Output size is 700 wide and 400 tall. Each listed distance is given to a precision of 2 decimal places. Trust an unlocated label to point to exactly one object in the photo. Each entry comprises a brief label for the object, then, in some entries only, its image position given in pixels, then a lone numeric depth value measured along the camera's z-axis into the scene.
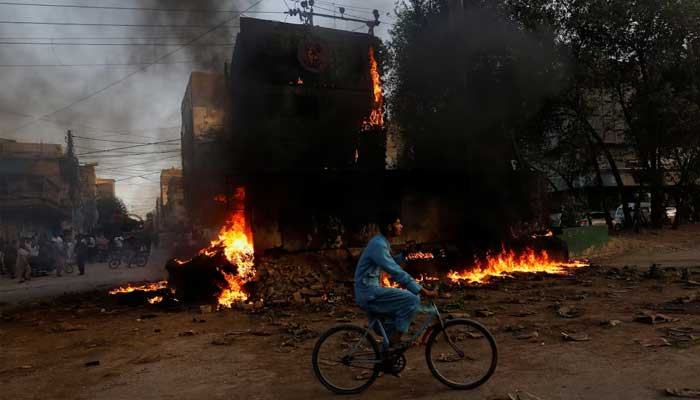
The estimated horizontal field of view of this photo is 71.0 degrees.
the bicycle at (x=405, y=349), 5.08
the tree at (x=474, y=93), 16.66
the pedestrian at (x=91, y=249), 27.89
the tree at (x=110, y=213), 47.17
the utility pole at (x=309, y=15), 21.73
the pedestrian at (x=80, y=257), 20.56
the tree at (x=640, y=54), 22.33
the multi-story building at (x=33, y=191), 31.94
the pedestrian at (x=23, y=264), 19.02
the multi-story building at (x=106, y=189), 78.66
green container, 19.78
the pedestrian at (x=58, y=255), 20.80
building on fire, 13.61
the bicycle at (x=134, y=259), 23.97
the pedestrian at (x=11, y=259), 20.64
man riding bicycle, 5.07
